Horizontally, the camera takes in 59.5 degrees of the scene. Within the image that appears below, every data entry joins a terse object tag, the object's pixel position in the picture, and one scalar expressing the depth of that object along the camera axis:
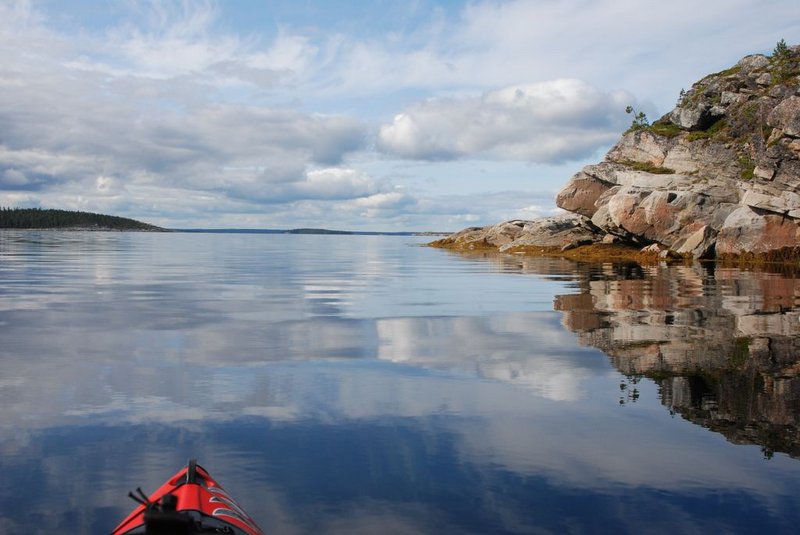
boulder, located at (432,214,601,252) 83.06
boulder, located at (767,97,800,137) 55.97
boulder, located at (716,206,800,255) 56.81
